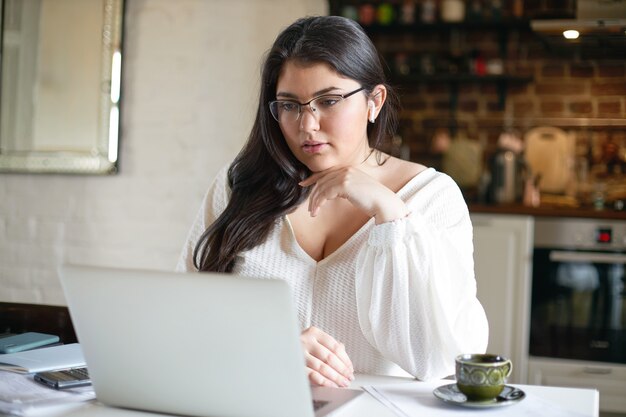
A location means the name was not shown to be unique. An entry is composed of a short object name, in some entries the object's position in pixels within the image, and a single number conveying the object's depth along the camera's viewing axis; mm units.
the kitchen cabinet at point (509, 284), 3719
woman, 1684
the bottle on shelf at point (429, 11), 4223
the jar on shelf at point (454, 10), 4180
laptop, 1062
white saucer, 1239
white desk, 1211
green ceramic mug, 1235
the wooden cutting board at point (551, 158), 4141
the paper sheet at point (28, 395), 1211
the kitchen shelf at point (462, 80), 4152
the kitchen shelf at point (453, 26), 4102
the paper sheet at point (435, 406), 1229
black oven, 3650
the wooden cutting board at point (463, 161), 4250
